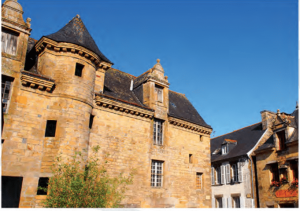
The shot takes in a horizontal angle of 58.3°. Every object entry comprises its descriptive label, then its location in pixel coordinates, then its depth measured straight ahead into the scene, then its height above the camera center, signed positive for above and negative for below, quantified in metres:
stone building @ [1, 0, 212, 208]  11.24 +2.82
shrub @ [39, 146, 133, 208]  10.05 -0.33
